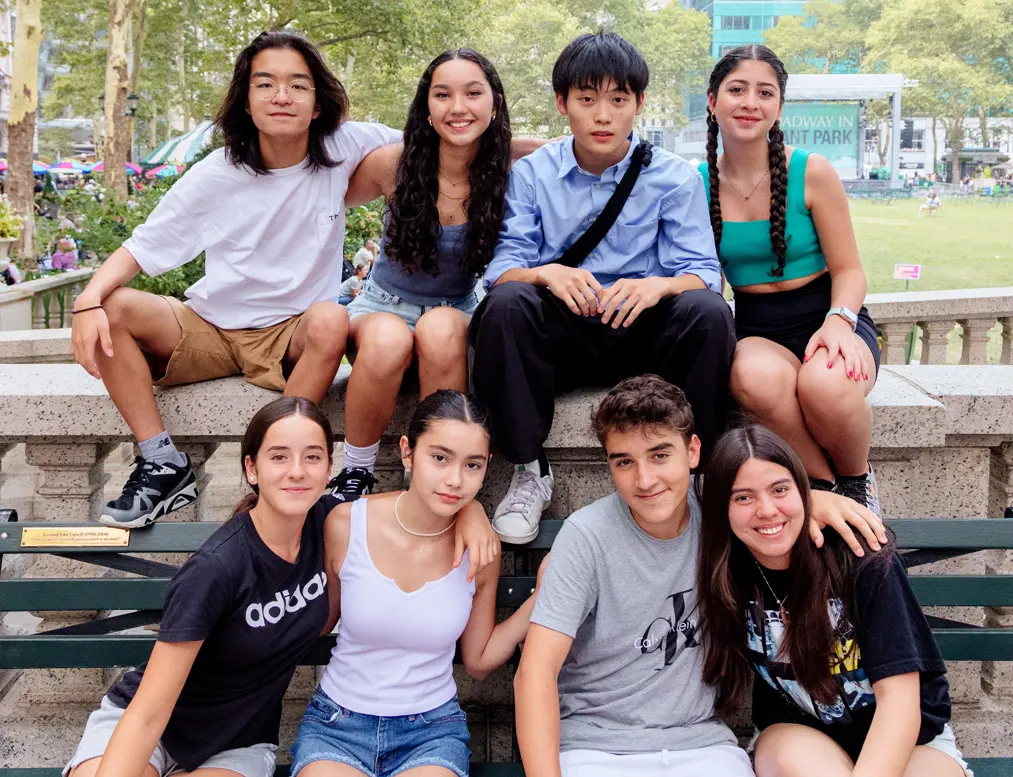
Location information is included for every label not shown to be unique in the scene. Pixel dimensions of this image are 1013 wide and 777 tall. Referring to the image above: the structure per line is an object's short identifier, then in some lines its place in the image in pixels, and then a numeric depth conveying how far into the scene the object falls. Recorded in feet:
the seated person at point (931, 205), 75.46
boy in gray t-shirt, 7.52
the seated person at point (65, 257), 47.67
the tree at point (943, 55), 89.86
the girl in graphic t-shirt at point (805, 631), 7.22
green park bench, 8.44
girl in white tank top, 7.74
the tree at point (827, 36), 111.86
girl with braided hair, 8.57
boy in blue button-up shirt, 8.38
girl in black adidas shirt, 7.31
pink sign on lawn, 32.27
